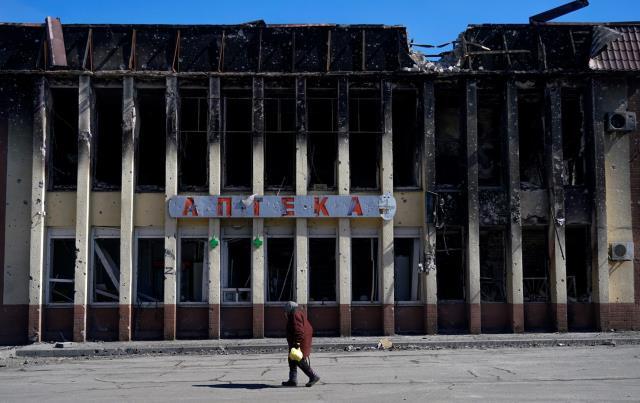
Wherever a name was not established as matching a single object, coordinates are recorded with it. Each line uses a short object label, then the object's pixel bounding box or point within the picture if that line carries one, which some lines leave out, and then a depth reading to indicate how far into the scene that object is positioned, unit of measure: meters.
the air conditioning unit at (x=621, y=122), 20.50
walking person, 12.05
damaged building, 20.06
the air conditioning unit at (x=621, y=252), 20.25
